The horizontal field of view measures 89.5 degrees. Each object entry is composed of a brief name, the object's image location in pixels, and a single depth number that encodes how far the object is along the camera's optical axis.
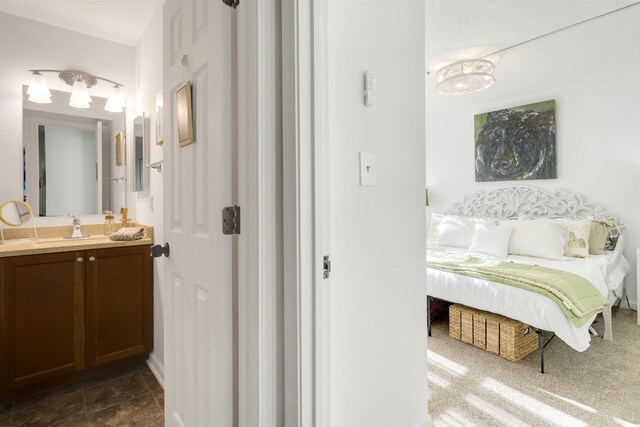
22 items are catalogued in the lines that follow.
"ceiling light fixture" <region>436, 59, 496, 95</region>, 2.86
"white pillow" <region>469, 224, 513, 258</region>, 3.22
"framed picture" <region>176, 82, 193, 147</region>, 1.22
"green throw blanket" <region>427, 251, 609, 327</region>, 2.06
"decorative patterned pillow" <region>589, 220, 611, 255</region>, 3.21
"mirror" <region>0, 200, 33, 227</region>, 2.16
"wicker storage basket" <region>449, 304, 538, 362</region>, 2.32
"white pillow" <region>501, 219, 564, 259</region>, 3.05
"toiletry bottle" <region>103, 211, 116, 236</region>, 2.59
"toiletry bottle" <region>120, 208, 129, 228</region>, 2.59
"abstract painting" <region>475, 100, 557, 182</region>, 3.71
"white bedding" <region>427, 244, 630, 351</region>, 2.04
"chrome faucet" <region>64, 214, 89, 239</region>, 2.38
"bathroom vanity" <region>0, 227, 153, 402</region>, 1.85
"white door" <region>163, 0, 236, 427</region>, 1.02
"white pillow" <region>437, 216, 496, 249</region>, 3.62
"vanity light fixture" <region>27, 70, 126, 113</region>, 2.27
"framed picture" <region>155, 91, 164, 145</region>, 2.09
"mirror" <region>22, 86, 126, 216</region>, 2.31
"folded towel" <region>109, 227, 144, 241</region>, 2.25
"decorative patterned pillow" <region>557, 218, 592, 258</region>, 3.08
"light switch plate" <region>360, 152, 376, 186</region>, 1.20
